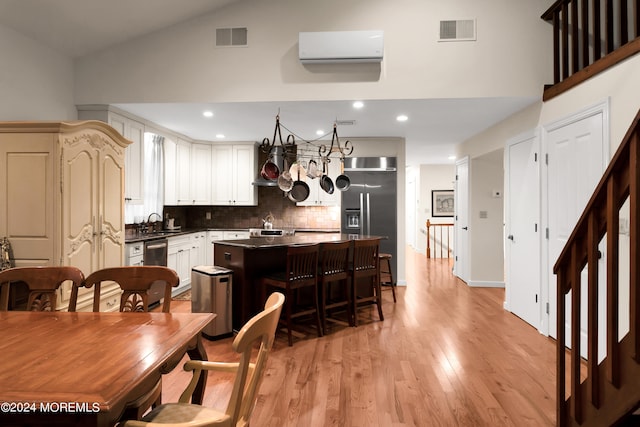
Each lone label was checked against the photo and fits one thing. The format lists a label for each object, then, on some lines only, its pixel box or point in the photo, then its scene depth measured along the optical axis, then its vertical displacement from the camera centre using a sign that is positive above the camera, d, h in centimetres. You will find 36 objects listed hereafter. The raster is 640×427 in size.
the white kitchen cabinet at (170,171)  597 +68
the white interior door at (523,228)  421 -18
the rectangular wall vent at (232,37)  432 +200
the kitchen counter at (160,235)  464 -29
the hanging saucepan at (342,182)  486 +40
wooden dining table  107 -50
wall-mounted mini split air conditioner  405 +178
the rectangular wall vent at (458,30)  415 +199
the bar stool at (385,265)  519 -74
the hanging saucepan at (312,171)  451 +50
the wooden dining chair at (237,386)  123 -66
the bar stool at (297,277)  369 -64
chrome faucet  567 -9
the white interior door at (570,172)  315 +36
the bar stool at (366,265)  433 -61
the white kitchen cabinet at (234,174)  695 +72
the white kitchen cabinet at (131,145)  444 +91
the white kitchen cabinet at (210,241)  669 -48
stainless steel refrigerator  645 +29
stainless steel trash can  382 -85
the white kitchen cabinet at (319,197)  695 +29
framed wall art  1037 +26
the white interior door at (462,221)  650 -14
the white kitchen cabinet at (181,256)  544 -63
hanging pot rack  418 +73
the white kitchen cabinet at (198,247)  621 -57
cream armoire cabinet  313 +19
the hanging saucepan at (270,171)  429 +48
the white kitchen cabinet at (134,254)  444 -47
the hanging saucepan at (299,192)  482 +27
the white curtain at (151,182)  539 +47
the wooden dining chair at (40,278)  212 -36
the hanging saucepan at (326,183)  475 +38
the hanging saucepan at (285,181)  433 +37
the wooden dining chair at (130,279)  212 -36
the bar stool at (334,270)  400 -62
